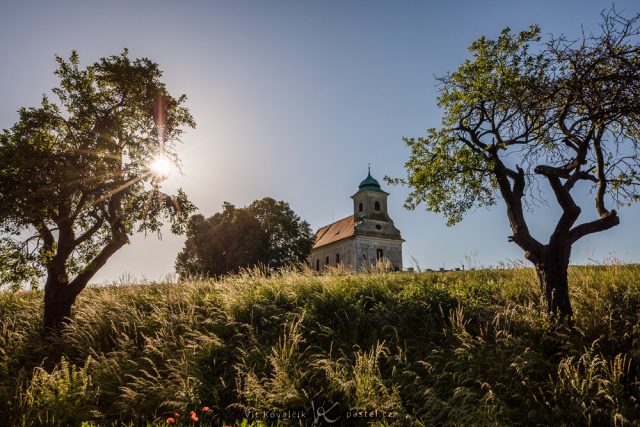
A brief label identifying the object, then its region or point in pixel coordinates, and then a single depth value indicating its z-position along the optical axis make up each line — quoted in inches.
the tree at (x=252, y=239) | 1266.0
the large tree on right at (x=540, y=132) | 294.0
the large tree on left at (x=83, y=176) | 352.8
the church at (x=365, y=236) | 1925.4
